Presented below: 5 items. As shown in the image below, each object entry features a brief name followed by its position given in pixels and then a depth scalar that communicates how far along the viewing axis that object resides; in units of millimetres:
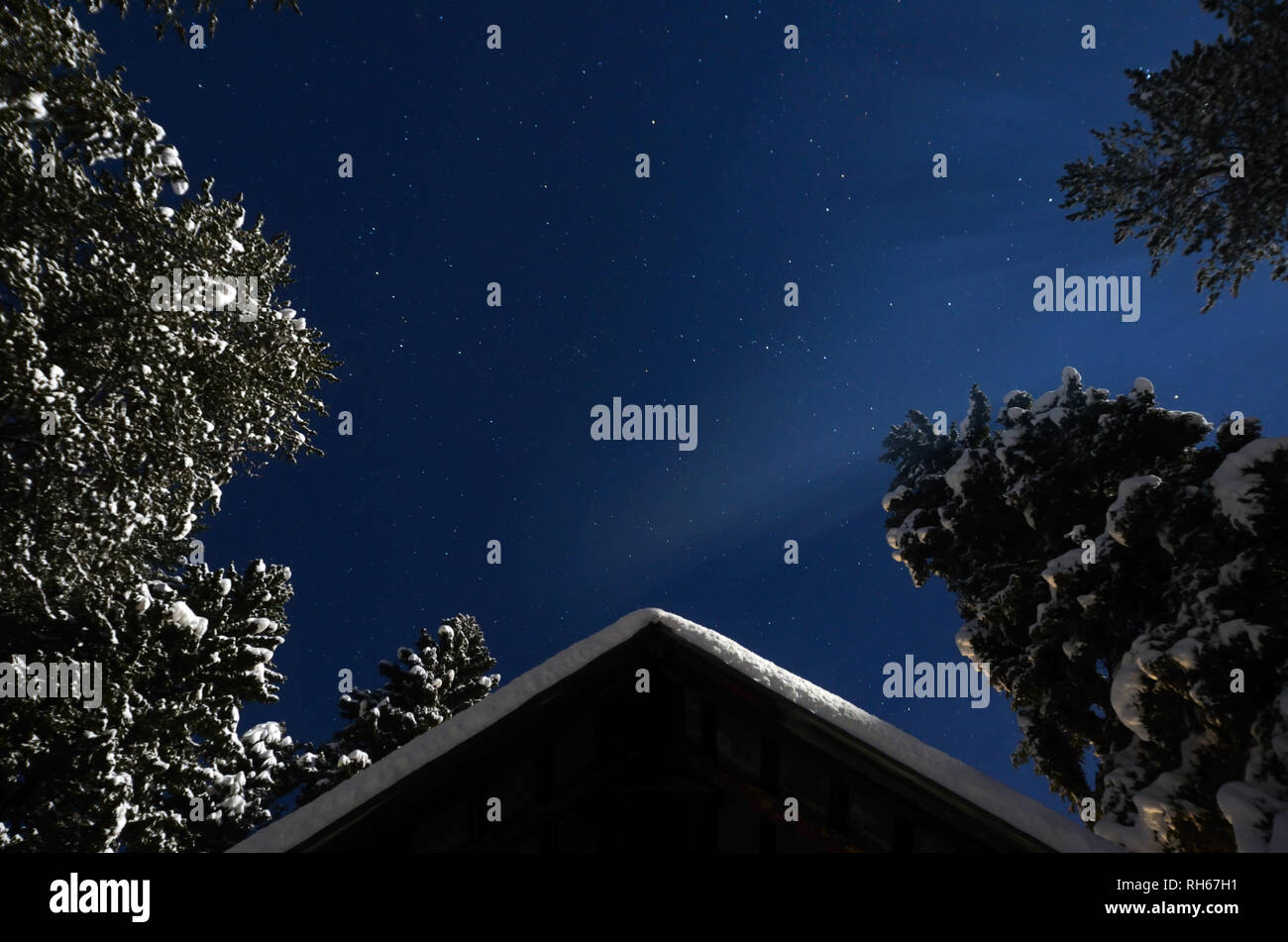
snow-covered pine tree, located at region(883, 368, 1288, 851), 6012
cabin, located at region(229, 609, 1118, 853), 2869
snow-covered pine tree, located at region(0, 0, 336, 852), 6551
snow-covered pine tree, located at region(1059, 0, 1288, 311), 7570
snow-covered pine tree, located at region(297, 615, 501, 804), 12297
